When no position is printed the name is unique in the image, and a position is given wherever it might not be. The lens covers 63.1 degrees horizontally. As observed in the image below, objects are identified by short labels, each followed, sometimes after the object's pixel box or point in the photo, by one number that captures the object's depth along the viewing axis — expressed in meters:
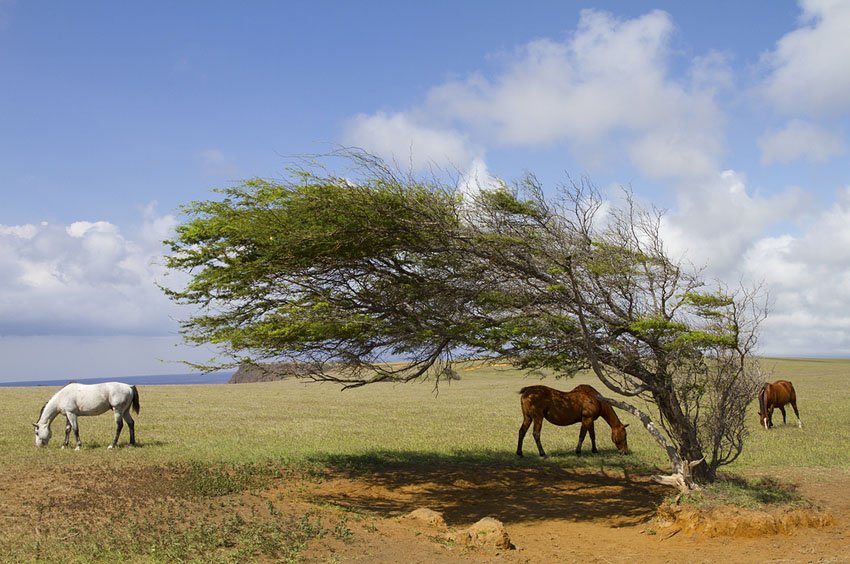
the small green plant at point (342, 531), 11.02
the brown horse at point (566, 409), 19.70
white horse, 18.50
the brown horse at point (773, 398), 25.72
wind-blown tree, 12.99
